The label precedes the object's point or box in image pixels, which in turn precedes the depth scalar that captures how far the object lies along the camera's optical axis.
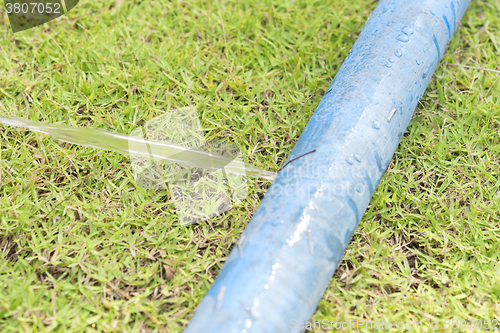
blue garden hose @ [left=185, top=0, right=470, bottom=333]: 0.68
